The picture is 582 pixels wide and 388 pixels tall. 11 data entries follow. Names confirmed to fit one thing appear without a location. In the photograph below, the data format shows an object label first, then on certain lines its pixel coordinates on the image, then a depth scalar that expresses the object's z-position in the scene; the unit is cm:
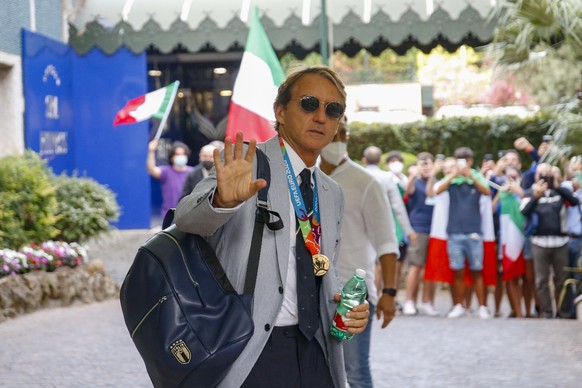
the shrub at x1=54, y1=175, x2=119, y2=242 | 1276
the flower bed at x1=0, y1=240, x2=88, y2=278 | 1103
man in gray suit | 318
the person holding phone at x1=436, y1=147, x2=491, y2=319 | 1247
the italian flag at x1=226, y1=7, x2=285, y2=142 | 939
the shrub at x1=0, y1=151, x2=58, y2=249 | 1152
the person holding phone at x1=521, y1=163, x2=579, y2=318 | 1231
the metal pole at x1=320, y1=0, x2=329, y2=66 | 1219
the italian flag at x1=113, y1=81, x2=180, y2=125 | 1312
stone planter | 1085
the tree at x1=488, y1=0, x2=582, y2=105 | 1051
